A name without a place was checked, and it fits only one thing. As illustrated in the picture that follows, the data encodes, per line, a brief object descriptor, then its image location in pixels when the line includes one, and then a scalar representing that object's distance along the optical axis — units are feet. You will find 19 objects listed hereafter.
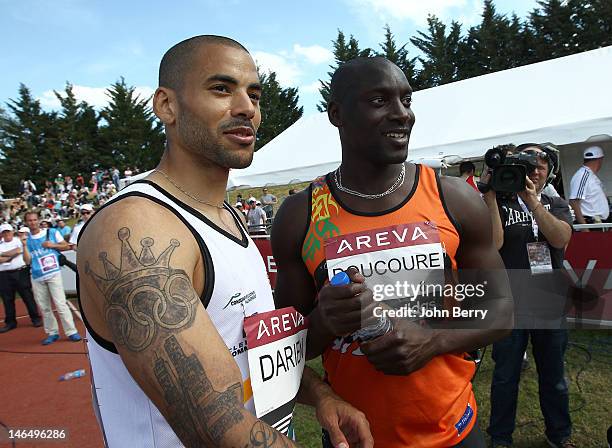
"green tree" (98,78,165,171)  149.48
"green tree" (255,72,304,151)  153.58
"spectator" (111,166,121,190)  120.01
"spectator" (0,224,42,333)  25.85
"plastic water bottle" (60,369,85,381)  18.41
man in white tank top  2.99
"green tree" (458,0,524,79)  119.96
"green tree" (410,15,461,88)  132.36
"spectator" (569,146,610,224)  18.04
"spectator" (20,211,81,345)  23.07
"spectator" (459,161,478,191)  22.77
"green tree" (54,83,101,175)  151.84
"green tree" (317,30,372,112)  142.61
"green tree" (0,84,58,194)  146.00
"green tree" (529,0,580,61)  110.93
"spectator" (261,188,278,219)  57.47
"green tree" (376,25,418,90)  138.10
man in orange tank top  5.33
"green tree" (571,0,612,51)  105.81
